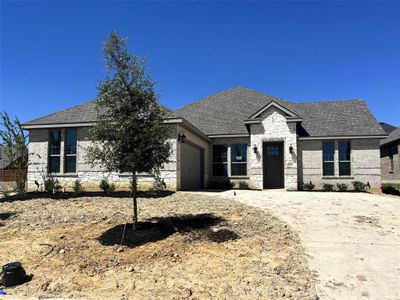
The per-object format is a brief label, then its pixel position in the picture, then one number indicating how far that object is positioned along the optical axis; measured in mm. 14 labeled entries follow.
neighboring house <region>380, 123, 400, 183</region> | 26297
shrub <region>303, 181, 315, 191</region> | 17984
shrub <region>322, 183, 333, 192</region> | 17588
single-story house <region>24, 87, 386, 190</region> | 16062
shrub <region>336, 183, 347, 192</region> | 17508
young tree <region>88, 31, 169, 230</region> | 7496
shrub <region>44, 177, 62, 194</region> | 14797
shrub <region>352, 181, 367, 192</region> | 17328
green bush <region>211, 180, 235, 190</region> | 19234
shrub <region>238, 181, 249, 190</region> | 18703
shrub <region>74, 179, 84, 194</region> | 14900
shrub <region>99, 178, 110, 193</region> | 15062
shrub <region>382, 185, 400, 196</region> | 16047
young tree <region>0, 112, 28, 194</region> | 13891
